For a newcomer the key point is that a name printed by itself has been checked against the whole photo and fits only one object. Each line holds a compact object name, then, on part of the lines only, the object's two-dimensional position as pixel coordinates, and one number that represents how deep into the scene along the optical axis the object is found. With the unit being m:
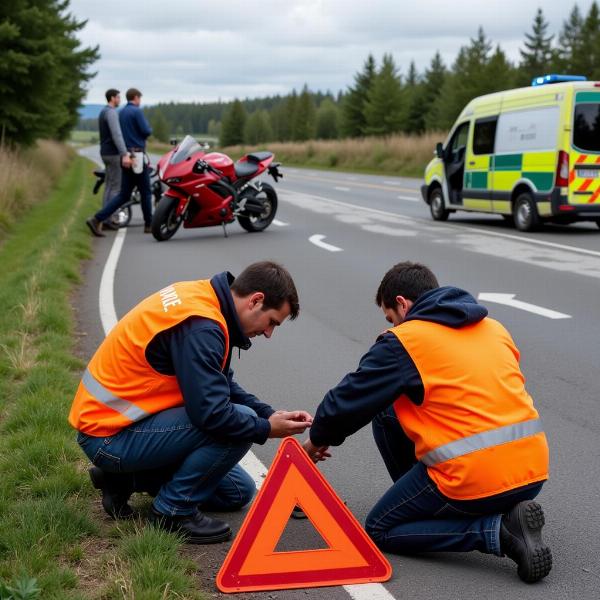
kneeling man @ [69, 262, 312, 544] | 4.03
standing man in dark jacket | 16.78
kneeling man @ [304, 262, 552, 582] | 3.88
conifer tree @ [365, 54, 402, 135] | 107.38
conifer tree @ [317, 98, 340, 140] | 152.12
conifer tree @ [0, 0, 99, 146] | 26.16
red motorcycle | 15.66
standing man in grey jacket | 16.81
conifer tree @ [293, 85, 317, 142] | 137.50
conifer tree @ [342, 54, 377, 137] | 114.25
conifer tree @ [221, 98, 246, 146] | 157.38
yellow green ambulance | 15.88
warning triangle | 3.82
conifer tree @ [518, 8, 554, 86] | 101.62
